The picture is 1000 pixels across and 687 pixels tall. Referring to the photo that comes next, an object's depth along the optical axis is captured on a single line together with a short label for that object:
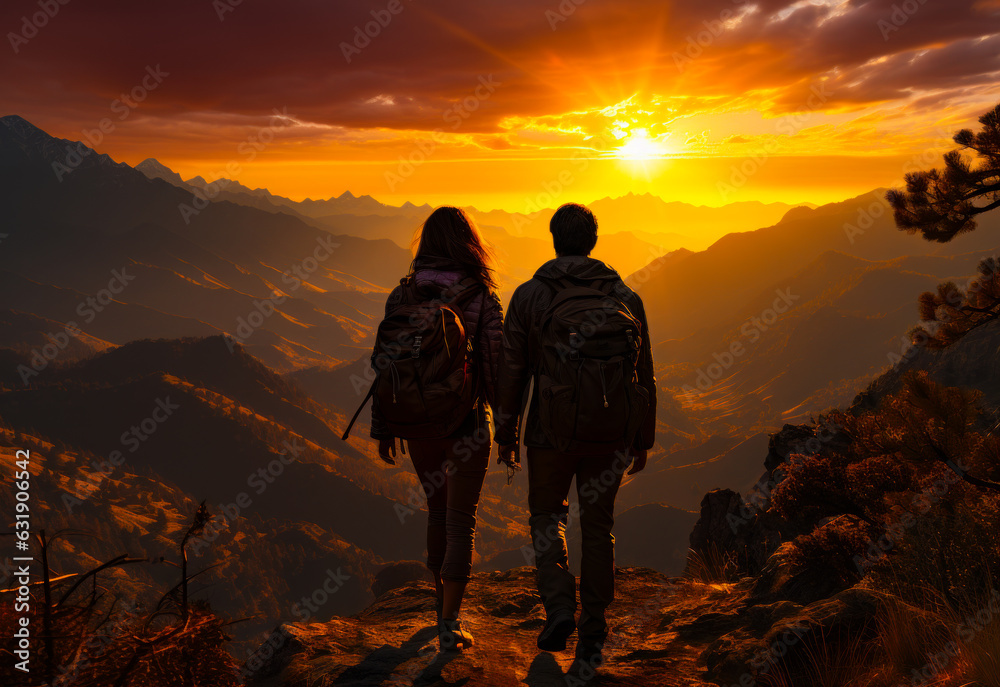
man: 4.05
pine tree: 7.28
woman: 4.52
